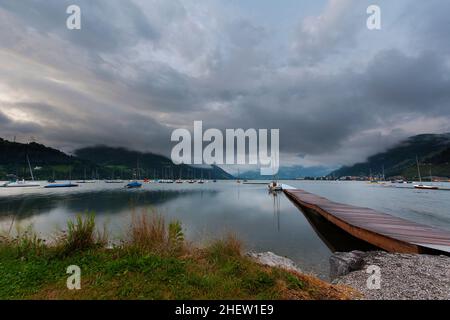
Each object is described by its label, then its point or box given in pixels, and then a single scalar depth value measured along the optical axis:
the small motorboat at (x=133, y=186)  86.76
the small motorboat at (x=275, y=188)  64.45
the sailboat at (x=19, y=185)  86.88
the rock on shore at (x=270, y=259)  6.55
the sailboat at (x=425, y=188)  67.87
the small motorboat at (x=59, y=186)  81.09
